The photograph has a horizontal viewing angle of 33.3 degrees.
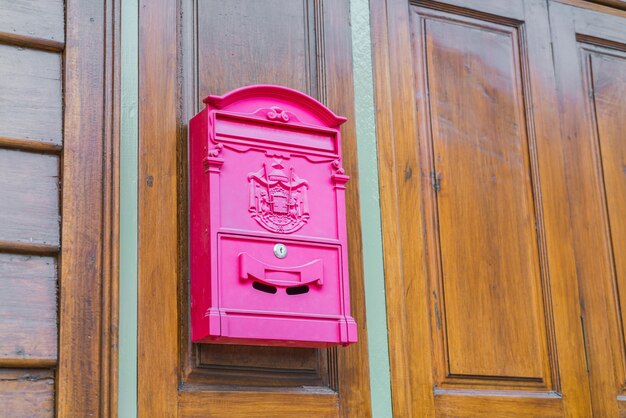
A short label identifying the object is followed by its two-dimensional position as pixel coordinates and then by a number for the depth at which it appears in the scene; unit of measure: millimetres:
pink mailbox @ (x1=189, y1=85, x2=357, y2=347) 2002
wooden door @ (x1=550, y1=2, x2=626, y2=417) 2553
